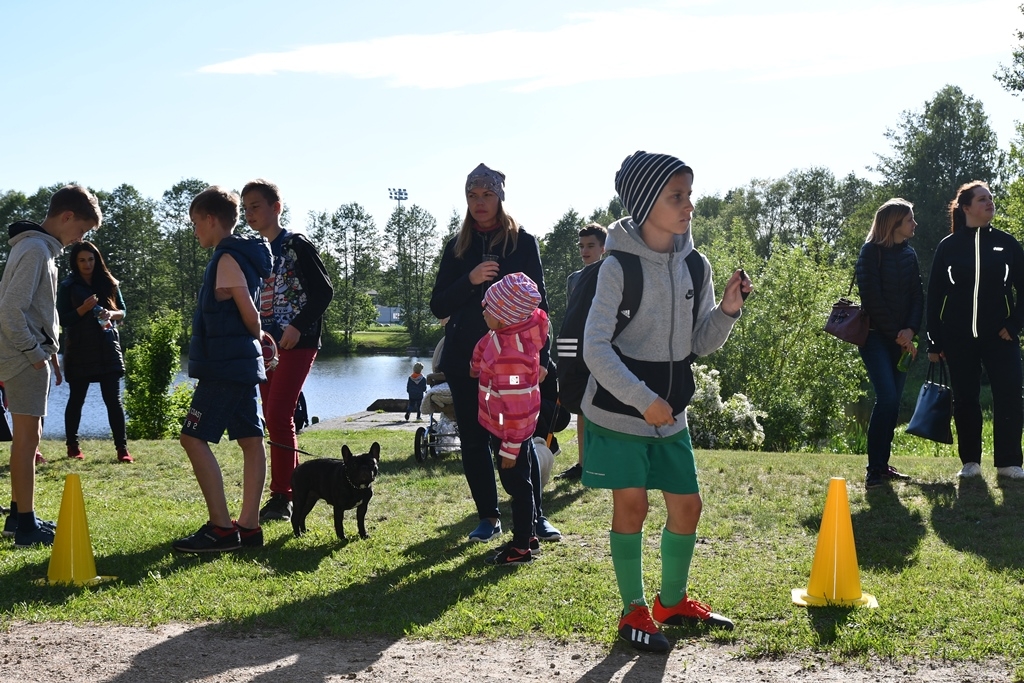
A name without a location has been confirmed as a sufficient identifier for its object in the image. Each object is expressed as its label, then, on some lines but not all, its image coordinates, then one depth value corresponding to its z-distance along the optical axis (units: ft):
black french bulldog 20.61
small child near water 69.58
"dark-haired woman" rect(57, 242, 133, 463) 33.37
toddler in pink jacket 18.29
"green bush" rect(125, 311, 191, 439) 64.08
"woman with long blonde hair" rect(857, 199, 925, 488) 25.88
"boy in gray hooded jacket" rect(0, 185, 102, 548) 19.56
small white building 475.72
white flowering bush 49.75
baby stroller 33.63
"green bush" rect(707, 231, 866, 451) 60.75
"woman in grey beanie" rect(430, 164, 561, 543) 19.54
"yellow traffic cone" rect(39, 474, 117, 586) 17.30
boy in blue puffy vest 18.95
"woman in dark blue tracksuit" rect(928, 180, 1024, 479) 25.77
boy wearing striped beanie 13.85
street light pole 332.60
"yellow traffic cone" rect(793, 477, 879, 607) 15.39
